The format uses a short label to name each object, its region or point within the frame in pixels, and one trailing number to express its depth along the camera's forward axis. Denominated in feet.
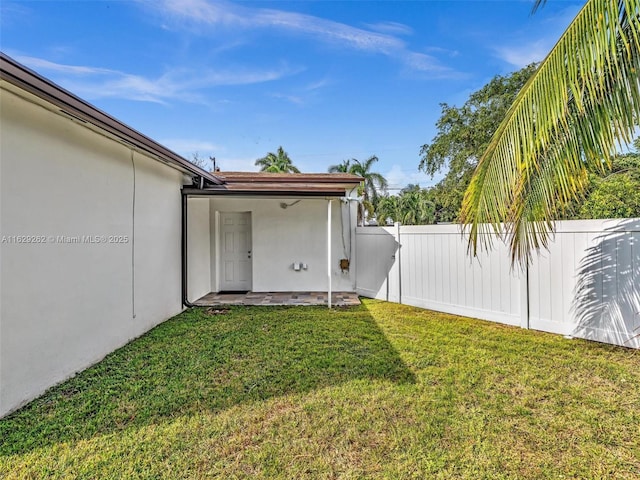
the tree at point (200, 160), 93.35
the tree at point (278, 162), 88.12
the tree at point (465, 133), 57.98
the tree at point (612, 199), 34.94
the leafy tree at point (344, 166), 91.30
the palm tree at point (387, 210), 94.94
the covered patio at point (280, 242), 32.12
